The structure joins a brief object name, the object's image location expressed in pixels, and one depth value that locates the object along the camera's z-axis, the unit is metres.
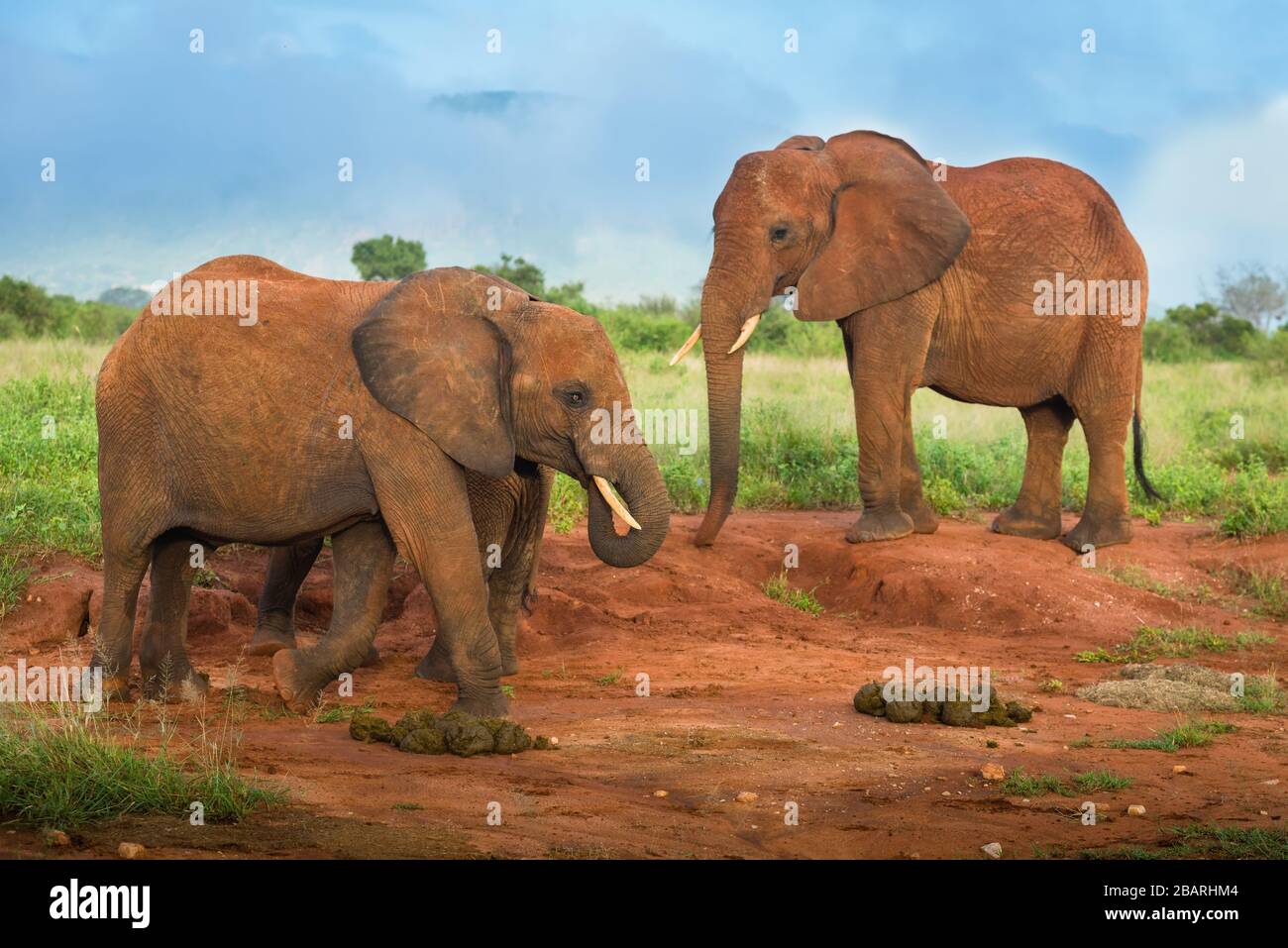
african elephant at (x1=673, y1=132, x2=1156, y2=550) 11.12
